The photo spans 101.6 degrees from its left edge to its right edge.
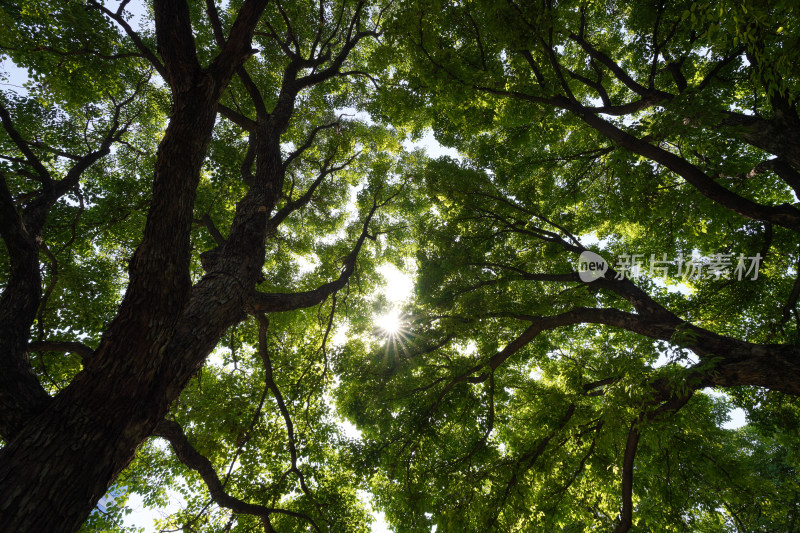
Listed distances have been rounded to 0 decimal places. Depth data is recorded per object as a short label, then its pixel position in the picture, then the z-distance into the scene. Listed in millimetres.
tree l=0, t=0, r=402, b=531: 2539
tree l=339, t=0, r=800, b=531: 5008
